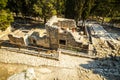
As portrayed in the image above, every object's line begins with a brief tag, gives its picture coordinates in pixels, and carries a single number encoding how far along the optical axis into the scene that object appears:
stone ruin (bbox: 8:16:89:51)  11.60
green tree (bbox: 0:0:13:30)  12.91
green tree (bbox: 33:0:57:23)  15.30
